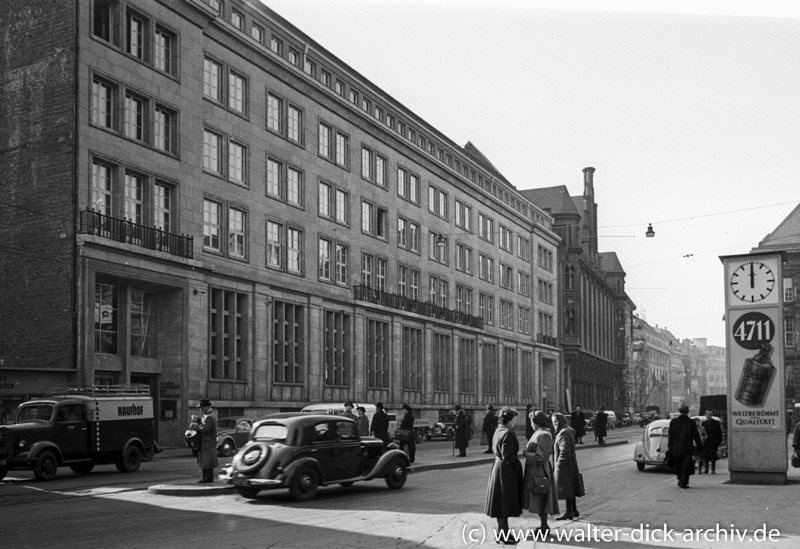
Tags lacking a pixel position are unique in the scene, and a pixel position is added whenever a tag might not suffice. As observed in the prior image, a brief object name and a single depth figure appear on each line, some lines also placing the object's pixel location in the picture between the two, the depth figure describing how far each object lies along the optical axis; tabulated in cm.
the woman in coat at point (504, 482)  1215
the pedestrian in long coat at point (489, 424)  3491
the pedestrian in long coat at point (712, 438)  2398
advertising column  1988
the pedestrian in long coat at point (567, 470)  1414
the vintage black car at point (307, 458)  1708
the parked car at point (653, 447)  2519
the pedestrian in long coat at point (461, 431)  3162
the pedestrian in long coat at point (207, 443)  1945
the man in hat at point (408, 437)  2684
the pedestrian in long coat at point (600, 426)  4219
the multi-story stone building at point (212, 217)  3503
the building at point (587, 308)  9844
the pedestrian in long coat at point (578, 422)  3975
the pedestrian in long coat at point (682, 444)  1880
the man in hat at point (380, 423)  2614
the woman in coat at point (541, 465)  1259
